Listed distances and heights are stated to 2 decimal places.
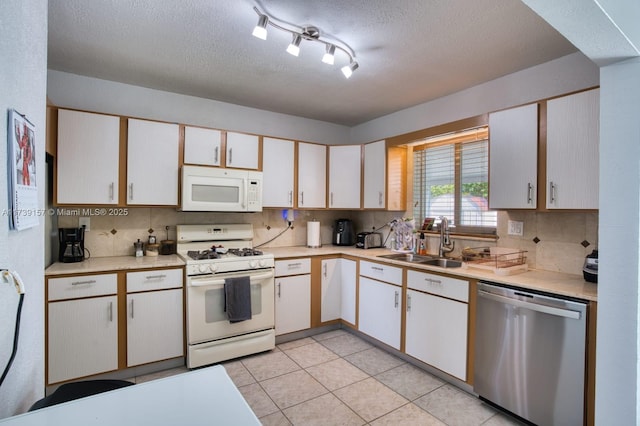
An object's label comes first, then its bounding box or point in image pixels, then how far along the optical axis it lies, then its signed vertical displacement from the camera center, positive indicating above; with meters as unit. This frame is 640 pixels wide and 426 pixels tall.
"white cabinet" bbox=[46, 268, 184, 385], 2.26 -0.84
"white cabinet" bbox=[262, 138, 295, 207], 3.38 +0.40
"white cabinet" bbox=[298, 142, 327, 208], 3.61 +0.39
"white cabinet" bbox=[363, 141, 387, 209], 3.48 +0.39
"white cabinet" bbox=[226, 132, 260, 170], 3.16 +0.58
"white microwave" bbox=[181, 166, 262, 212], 2.86 +0.18
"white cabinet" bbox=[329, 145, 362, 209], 3.74 +0.41
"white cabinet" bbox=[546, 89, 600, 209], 1.95 +0.39
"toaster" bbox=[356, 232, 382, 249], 3.69 -0.34
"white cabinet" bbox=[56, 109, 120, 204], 2.47 +0.39
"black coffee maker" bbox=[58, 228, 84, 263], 2.53 -0.30
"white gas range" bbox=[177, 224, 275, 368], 2.65 -0.75
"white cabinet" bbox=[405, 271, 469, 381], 2.35 -0.86
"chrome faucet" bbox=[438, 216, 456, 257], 3.01 -0.26
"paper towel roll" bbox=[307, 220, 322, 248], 3.70 -0.28
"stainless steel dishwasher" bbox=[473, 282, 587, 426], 1.77 -0.86
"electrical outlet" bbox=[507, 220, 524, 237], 2.58 -0.13
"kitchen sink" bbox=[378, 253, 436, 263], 3.13 -0.46
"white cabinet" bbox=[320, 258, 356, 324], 3.38 -0.85
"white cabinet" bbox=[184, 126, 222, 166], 2.96 +0.59
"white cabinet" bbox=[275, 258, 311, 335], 3.15 -0.85
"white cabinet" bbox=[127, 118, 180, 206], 2.74 +0.40
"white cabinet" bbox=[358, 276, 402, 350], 2.86 -0.93
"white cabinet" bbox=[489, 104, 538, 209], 2.24 +0.39
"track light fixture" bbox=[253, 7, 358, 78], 1.76 +1.08
